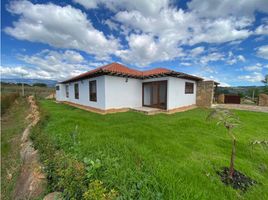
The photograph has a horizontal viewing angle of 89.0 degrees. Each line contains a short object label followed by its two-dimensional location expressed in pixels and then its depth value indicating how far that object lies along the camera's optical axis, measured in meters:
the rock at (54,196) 2.12
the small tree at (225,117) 2.44
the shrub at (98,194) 1.66
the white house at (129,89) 9.36
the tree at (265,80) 19.58
